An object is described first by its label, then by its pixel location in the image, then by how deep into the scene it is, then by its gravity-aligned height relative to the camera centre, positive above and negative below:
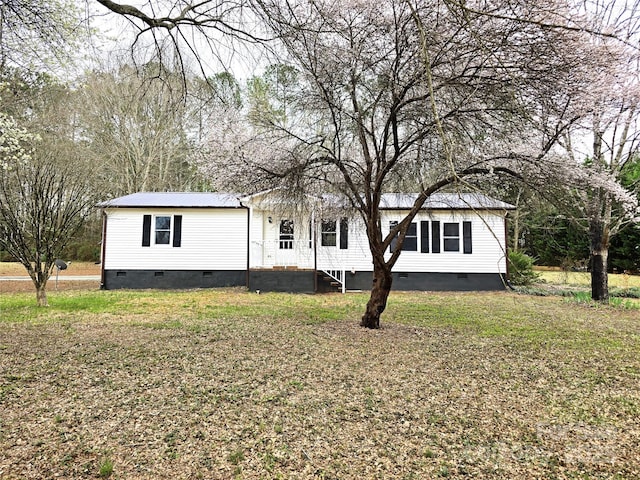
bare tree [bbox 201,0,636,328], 4.10 +2.17
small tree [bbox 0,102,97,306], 8.14 +1.18
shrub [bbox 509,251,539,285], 14.04 -0.53
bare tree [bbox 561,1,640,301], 2.51 +2.14
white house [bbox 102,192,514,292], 13.60 +0.43
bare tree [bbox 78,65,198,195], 15.90 +5.71
